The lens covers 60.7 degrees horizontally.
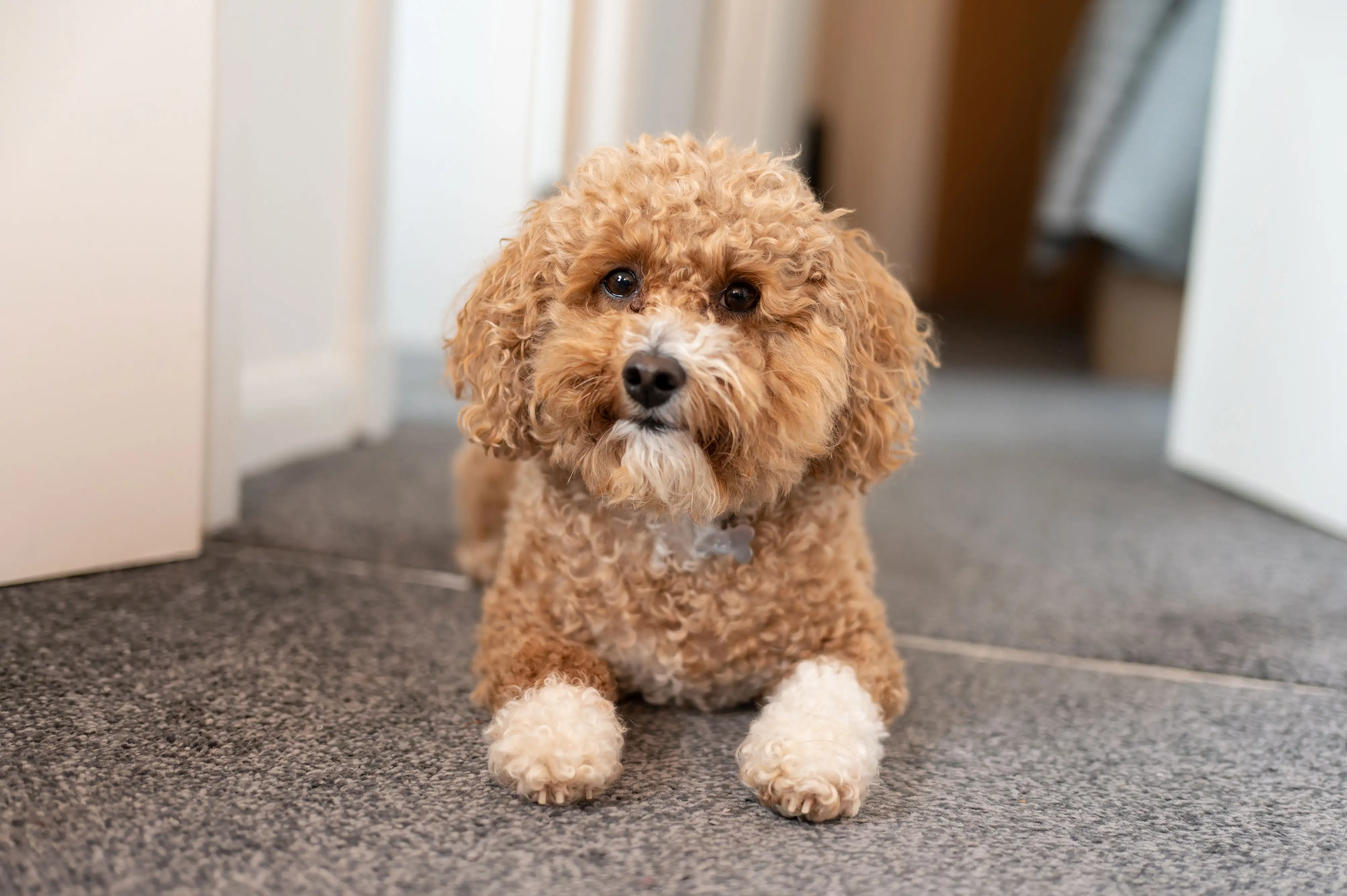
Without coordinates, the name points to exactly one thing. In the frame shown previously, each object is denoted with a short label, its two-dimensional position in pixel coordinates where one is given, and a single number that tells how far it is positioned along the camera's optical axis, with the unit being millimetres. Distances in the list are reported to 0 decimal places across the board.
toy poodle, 1074
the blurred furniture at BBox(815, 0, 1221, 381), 4289
